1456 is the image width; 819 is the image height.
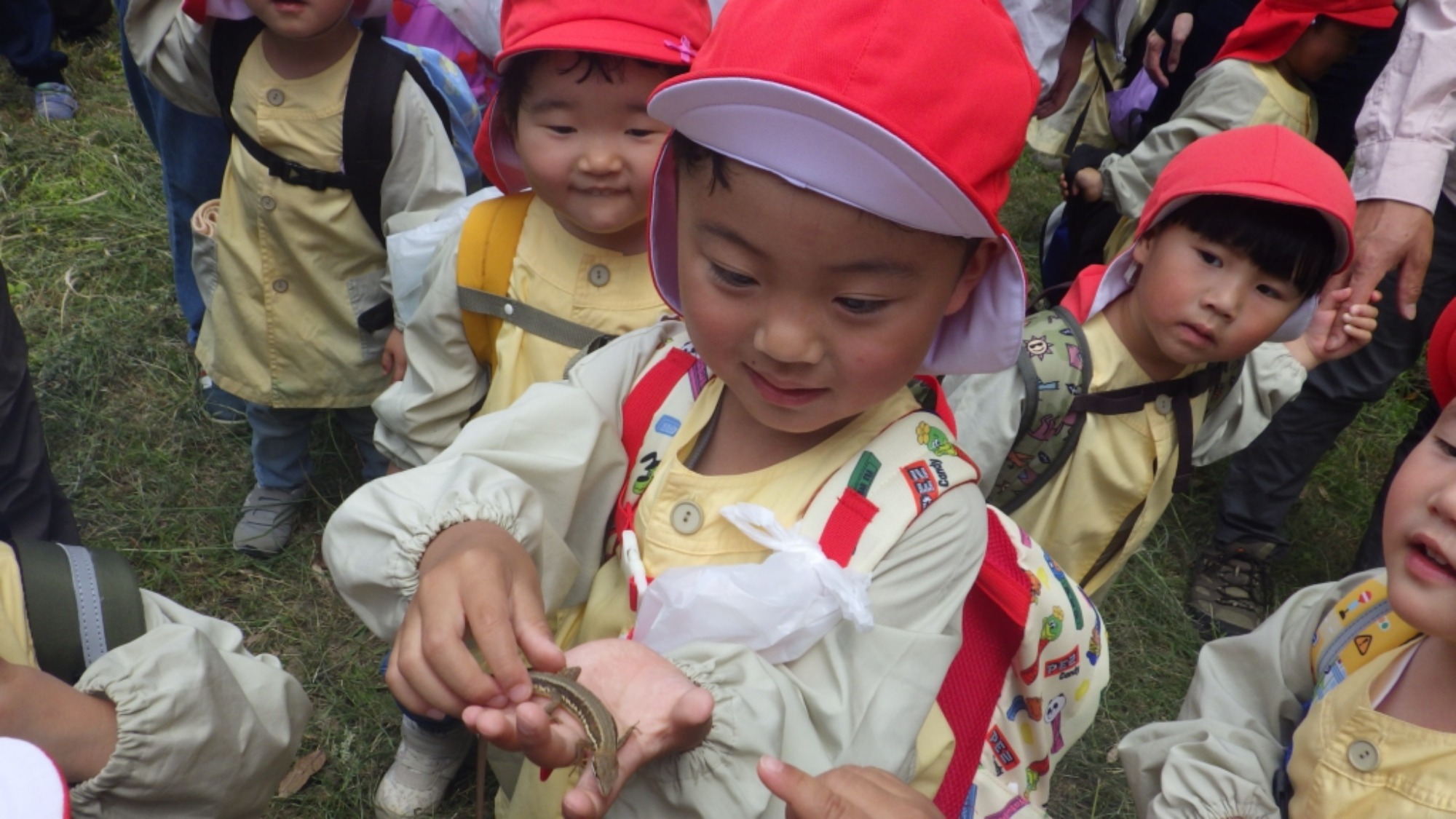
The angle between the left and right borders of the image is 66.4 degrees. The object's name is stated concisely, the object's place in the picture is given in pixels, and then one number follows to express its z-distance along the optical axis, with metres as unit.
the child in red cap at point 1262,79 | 1.12
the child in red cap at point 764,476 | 0.42
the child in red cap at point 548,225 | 0.68
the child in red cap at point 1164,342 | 0.79
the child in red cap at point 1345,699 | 0.48
